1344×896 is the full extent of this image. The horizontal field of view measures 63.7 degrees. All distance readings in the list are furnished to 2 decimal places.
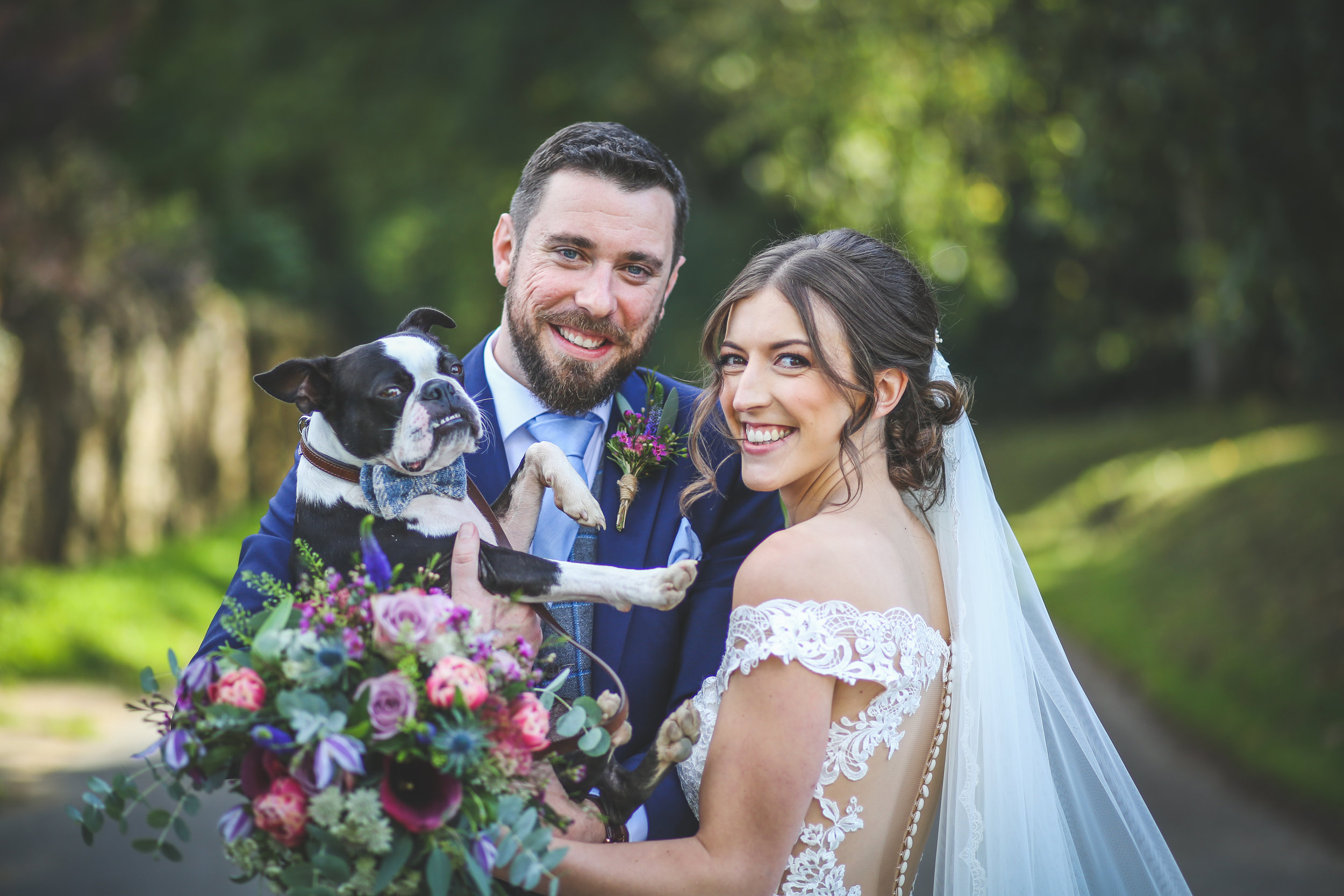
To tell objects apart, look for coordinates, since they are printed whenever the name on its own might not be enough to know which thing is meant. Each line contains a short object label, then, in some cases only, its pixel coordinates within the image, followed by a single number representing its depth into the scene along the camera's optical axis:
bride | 2.31
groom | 2.85
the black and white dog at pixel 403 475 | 2.55
